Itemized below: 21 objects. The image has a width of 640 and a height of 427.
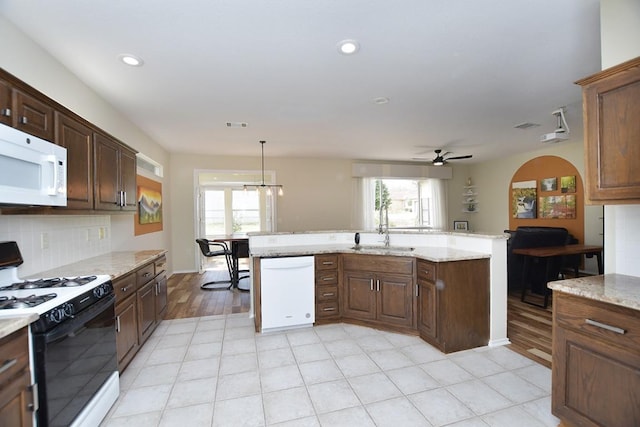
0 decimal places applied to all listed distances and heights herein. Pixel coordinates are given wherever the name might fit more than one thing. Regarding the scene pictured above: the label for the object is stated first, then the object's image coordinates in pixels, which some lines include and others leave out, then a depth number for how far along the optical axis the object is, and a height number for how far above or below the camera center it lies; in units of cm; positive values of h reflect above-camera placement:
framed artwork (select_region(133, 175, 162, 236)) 423 +12
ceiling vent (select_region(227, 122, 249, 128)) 404 +124
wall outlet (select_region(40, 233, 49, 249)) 223 -18
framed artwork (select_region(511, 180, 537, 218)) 634 +23
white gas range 133 -64
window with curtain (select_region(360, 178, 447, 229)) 758 +24
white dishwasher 307 -83
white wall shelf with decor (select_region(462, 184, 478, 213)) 782 +30
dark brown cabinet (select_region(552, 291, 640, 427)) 133 -77
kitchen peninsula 264 -68
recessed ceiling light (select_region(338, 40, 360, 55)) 215 +124
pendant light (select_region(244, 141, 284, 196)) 591 +55
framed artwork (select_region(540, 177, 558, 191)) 594 +51
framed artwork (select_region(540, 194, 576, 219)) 570 +4
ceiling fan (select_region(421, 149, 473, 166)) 559 +100
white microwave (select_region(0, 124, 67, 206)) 138 +25
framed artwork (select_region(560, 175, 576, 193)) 564 +48
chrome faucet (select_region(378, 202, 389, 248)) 350 -26
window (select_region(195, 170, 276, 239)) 631 +20
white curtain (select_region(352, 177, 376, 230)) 704 +16
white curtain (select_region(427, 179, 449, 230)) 769 +17
